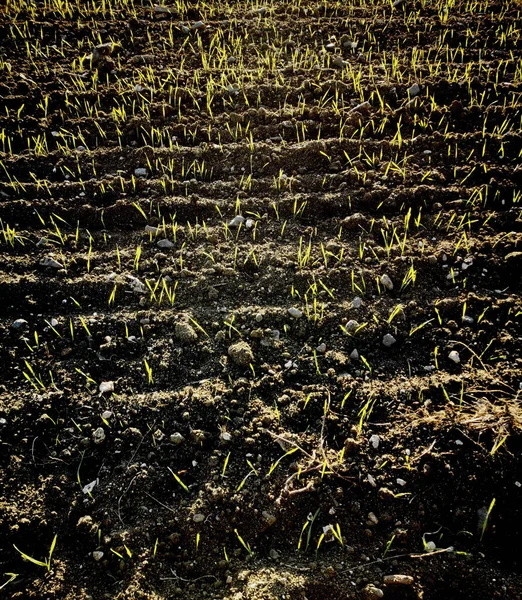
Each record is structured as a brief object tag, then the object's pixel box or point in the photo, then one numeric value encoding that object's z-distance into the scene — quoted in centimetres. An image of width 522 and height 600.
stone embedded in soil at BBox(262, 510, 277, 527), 162
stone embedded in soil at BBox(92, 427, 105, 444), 182
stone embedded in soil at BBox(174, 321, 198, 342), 212
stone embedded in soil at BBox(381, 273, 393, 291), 230
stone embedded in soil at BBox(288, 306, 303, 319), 220
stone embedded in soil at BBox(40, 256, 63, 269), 240
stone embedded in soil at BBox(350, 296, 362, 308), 223
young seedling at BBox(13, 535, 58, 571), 153
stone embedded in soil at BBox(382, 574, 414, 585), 148
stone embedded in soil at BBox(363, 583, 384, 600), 146
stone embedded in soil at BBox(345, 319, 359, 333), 215
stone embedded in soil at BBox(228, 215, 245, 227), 260
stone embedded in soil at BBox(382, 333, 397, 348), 210
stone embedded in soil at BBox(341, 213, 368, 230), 256
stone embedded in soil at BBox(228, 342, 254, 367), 204
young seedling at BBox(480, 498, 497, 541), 157
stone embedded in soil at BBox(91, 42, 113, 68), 360
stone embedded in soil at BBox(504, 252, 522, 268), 229
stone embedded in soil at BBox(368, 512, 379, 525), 162
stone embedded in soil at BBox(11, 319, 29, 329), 217
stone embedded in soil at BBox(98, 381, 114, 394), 196
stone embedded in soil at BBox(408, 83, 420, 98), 319
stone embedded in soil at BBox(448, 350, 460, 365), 201
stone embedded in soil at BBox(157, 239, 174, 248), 253
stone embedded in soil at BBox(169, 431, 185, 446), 181
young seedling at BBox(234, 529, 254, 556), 157
